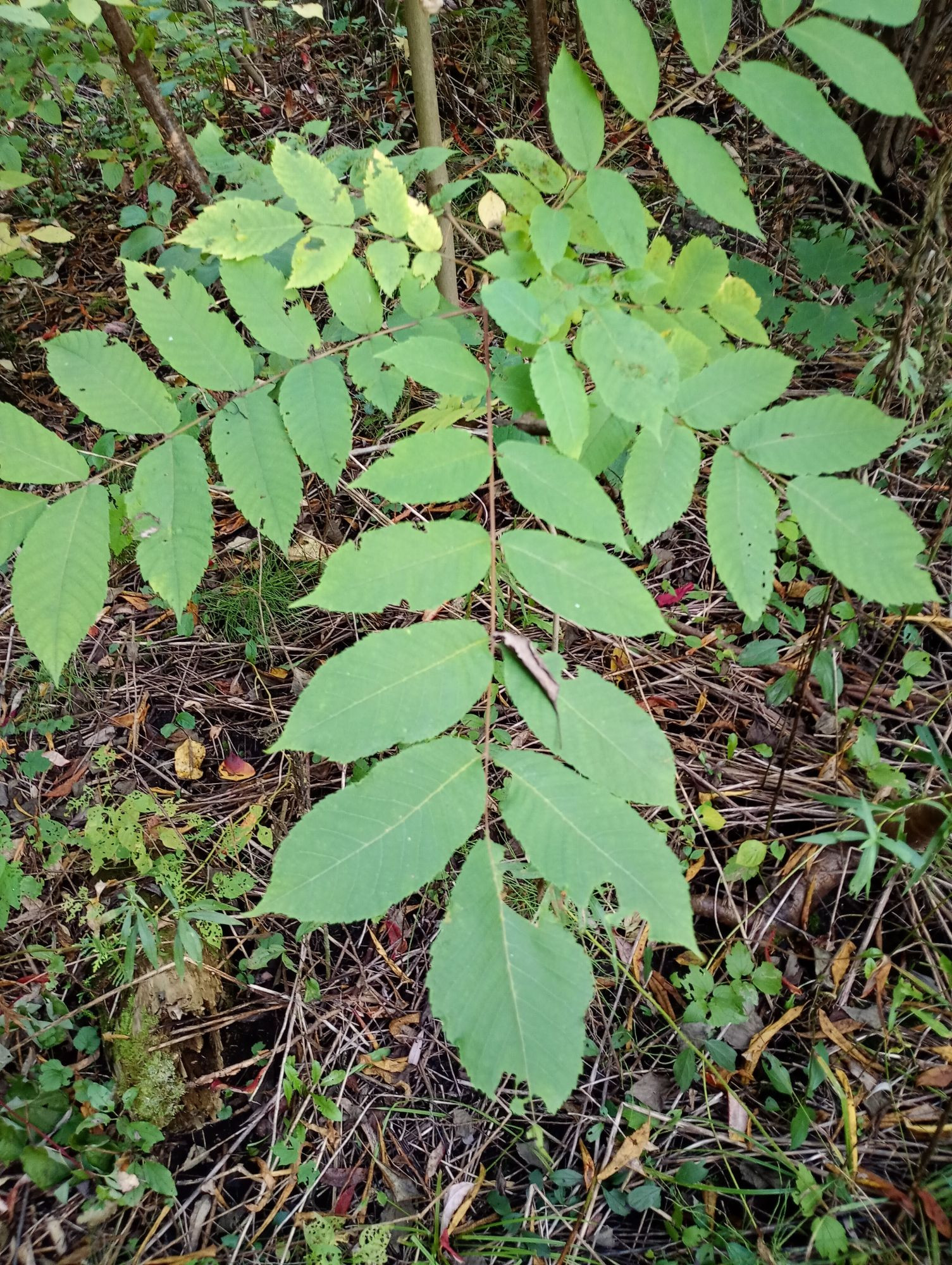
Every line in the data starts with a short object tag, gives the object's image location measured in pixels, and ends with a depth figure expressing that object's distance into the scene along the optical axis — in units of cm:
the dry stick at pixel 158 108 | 72
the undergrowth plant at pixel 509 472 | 42
